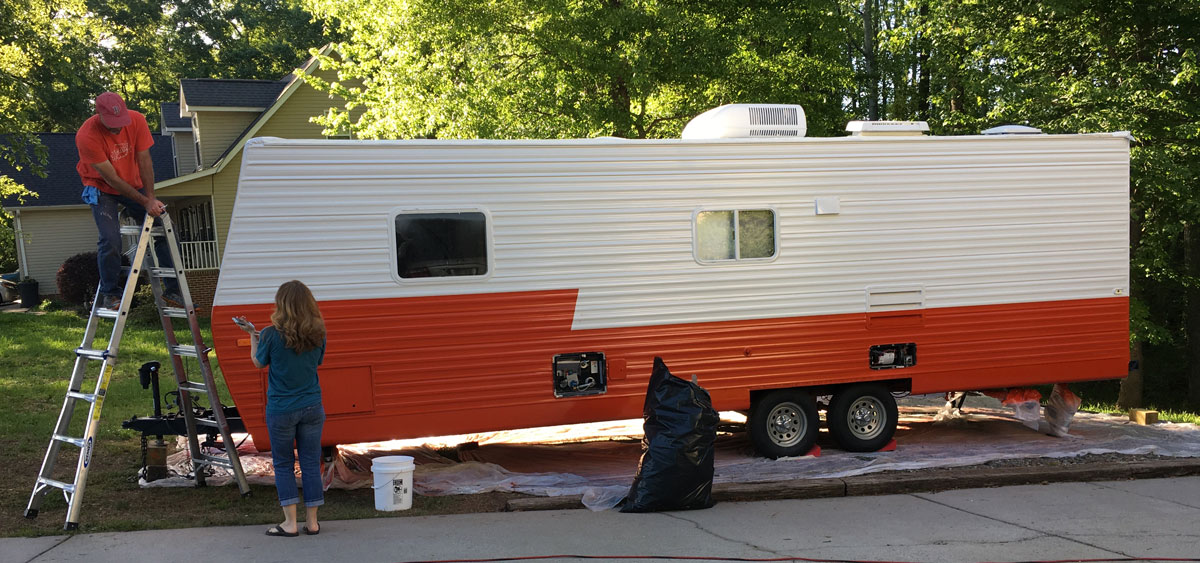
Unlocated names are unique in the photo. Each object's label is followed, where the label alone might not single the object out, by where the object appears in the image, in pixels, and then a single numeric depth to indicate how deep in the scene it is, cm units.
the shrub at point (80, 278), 2255
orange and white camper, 729
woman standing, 572
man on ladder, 635
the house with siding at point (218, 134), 2353
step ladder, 623
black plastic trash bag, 664
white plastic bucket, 675
